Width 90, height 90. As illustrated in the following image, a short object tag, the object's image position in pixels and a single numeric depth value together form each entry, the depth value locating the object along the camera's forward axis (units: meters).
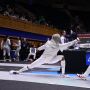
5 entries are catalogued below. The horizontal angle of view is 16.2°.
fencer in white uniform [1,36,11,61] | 19.81
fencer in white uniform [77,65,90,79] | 8.77
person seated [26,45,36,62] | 21.30
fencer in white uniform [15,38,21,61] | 20.92
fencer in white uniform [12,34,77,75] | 9.67
